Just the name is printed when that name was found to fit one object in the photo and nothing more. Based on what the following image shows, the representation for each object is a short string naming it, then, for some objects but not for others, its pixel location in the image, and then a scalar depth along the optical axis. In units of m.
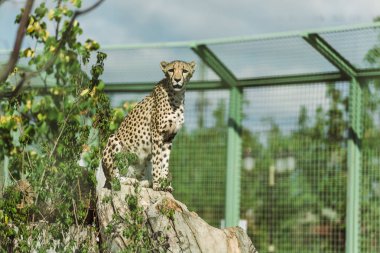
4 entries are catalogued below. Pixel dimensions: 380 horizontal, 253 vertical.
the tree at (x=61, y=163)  12.94
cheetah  13.41
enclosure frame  18.58
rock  12.36
